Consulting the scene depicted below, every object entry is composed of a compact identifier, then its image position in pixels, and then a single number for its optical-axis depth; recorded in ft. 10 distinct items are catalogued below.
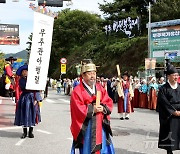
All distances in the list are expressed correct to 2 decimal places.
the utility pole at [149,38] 81.14
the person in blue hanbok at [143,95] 60.34
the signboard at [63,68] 124.24
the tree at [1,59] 136.89
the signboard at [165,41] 79.00
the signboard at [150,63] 63.00
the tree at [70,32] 185.47
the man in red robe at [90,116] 16.48
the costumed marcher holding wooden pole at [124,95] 43.29
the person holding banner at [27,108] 29.27
